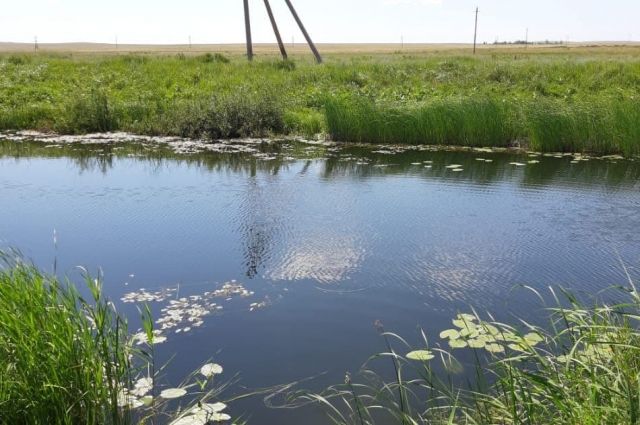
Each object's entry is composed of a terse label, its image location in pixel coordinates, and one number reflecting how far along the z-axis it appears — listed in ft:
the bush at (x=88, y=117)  42.52
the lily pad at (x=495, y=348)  11.81
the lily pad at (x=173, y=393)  10.61
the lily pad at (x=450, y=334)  12.68
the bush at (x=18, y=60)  65.80
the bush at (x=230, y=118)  39.60
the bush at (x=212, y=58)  67.56
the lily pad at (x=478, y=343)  12.13
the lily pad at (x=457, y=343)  12.27
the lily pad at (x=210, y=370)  11.41
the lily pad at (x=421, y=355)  11.66
